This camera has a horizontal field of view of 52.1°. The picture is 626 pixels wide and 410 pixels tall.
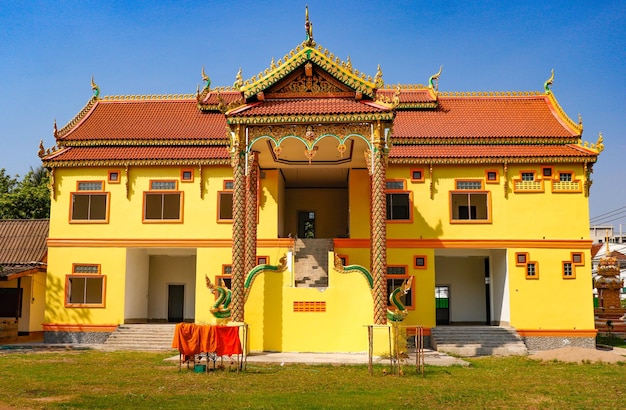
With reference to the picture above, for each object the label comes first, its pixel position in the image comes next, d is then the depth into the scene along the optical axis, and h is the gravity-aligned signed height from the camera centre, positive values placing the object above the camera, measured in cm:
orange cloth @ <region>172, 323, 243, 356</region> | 1507 -149
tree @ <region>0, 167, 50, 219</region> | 3562 +410
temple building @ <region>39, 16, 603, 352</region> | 2325 +236
